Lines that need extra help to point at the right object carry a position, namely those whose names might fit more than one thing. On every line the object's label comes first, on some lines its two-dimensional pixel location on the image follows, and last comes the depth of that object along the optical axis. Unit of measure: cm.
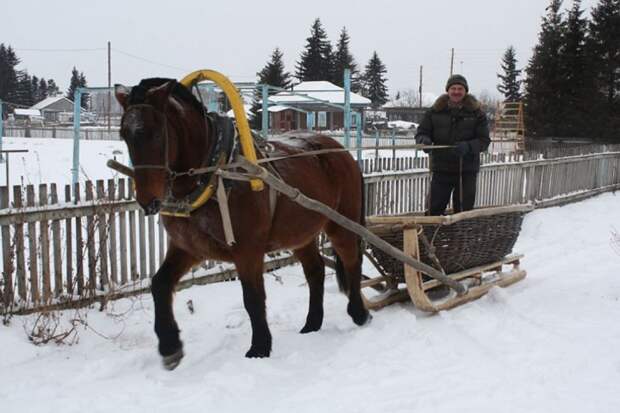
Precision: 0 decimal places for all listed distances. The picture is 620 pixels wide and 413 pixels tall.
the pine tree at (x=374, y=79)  6525
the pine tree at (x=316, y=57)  5050
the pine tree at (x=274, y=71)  4147
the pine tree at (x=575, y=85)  2775
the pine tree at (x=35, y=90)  9398
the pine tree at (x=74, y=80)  9689
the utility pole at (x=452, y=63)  6303
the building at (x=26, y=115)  6751
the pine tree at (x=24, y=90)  7919
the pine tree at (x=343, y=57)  5469
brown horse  321
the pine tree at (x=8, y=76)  7538
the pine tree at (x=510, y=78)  5809
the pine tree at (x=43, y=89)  10544
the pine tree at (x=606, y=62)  2742
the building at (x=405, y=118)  7144
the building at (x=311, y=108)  3718
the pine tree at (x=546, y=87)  2842
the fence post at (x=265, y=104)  1059
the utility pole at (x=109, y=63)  5334
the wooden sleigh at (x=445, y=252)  498
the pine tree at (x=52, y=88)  10749
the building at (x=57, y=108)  7279
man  585
